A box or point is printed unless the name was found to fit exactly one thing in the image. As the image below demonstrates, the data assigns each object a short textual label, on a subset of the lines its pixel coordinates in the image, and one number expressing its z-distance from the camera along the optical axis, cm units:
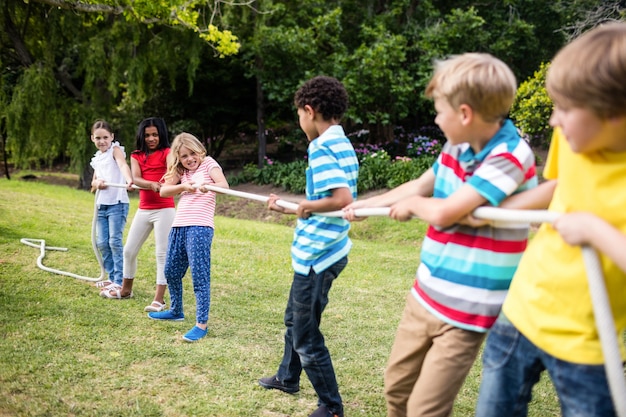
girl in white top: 588
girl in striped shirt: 461
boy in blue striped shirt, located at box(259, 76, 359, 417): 309
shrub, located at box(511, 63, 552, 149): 1106
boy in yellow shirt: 159
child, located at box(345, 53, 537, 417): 206
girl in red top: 524
